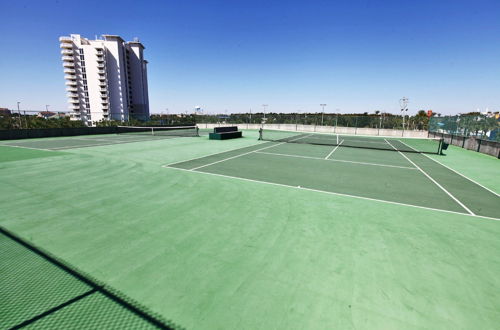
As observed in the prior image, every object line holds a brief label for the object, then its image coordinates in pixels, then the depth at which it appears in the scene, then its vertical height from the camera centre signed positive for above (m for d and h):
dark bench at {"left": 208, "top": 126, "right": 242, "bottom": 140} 27.98 -1.32
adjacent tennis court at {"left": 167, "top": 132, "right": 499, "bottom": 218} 8.53 -2.50
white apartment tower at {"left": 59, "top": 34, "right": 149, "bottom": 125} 95.19 +19.55
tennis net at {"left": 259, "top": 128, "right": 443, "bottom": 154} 24.08 -2.09
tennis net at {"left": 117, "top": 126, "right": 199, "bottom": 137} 37.09 -1.43
